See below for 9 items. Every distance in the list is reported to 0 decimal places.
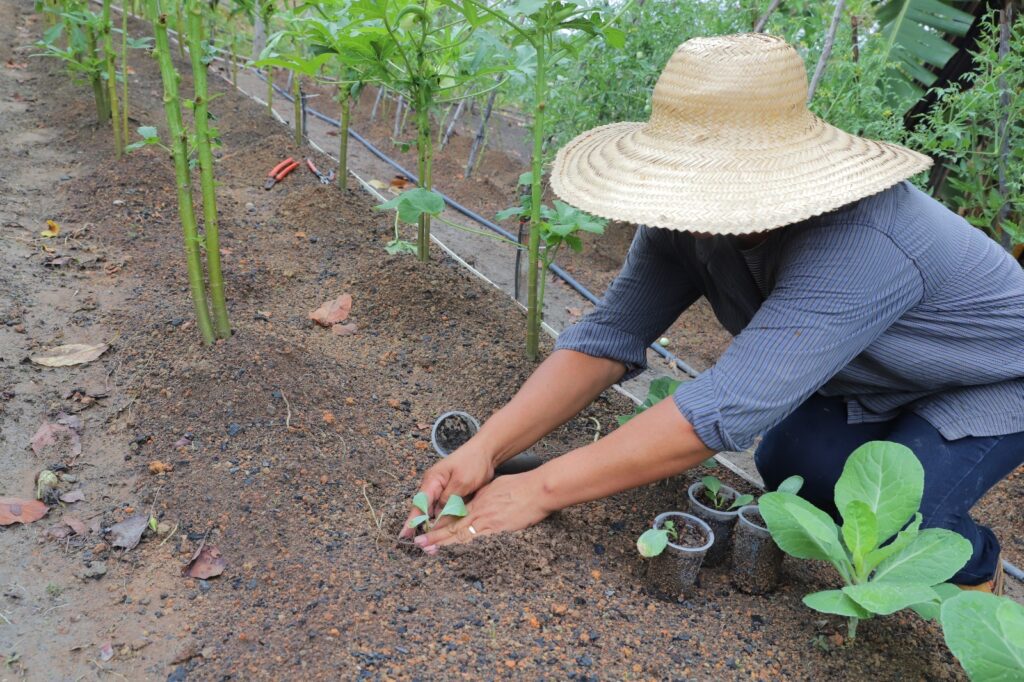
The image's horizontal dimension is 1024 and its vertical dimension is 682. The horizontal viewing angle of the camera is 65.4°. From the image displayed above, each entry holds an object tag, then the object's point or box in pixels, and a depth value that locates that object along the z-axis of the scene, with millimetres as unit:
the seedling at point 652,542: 1558
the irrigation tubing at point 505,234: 3098
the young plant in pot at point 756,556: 1655
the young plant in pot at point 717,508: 1760
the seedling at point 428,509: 1706
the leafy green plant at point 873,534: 1437
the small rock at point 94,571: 1670
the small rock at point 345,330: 2760
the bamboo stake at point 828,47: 2461
